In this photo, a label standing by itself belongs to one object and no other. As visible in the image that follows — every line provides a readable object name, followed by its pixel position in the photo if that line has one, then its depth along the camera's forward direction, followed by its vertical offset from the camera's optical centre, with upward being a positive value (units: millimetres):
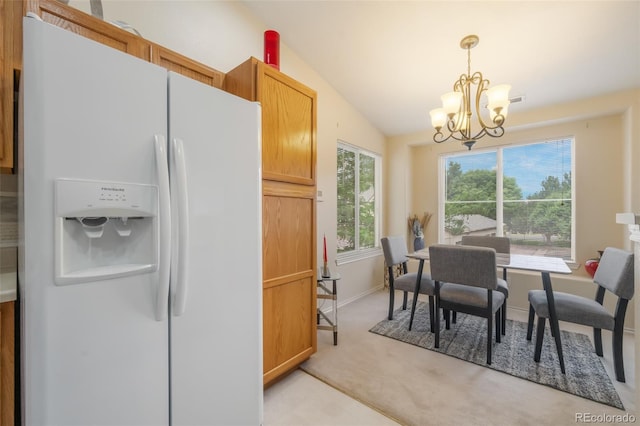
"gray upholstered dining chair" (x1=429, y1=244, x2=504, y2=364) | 2158 -585
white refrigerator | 783 -113
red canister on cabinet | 1981 +1232
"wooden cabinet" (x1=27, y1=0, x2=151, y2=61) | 1152 +884
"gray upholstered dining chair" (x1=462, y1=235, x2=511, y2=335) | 3096 -371
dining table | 2094 -482
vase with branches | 4332 -206
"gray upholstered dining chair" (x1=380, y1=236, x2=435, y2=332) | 2834 -755
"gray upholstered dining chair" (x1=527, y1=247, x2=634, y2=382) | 1881 -748
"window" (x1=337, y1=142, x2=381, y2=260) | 3664 +148
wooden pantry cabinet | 1783 +14
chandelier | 2008 +858
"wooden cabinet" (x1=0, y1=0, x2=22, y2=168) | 1027 +565
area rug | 1894 -1245
